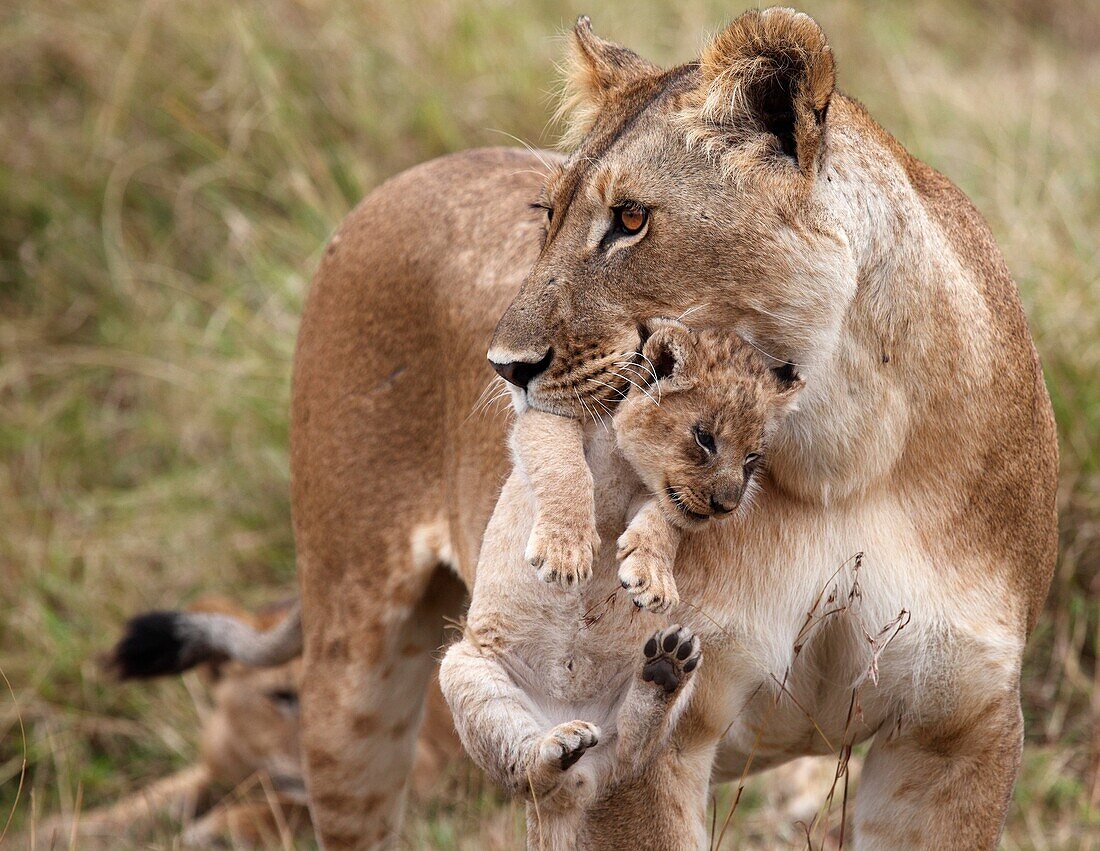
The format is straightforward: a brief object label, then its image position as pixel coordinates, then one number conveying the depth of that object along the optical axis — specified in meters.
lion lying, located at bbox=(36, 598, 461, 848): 9.46
